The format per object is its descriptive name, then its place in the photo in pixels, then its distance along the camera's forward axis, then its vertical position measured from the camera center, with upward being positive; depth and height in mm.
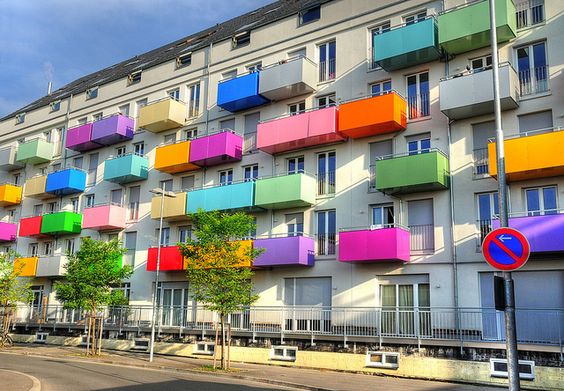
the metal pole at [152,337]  23125 -1057
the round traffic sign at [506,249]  9289 +1098
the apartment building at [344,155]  20469 +7126
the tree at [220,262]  20547 +1798
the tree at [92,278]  26000 +1457
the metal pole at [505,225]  9180 +1568
